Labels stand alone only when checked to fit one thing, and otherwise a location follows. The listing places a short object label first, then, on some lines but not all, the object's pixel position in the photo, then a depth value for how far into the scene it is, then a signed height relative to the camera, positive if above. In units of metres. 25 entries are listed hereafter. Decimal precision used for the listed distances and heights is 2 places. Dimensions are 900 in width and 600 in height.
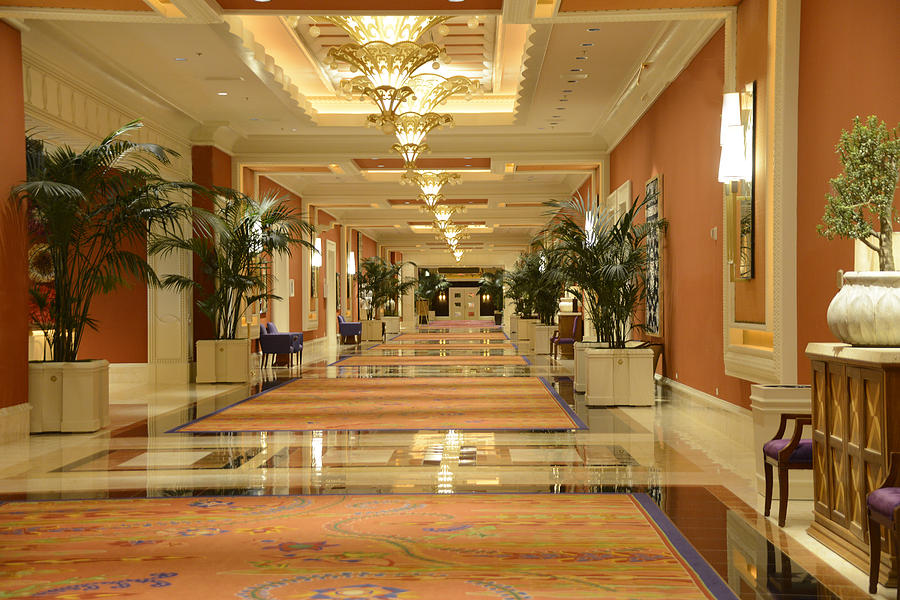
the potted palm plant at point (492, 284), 37.25 +0.73
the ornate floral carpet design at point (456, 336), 29.08 -1.15
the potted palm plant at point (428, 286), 45.00 +0.80
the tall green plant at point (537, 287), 19.60 +0.31
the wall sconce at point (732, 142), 6.68 +1.17
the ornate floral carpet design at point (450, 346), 23.01 -1.15
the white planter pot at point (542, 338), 19.77 -0.81
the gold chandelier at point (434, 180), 17.03 +2.33
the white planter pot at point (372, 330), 25.80 -0.80
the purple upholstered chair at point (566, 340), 16.94 -0.74
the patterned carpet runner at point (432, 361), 16.95 -1.16
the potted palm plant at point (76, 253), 8.16 +0.48
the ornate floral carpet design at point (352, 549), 3.62 -1.15
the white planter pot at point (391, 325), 30.95 -0.80
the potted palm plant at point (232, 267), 12.59 +0.52
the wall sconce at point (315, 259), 22.28 +1.08
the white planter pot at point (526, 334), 22.95 -0.91
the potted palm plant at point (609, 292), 9.85 +0.10
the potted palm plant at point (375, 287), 25.99 +0.45
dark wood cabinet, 3.58 -0.59
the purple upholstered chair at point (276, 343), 15.74 -0.70
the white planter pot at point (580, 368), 11.29 -0.85
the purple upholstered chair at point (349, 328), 23.80 -0.68
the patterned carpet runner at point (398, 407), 8.63 -1.17
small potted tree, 3.85 +0.33
